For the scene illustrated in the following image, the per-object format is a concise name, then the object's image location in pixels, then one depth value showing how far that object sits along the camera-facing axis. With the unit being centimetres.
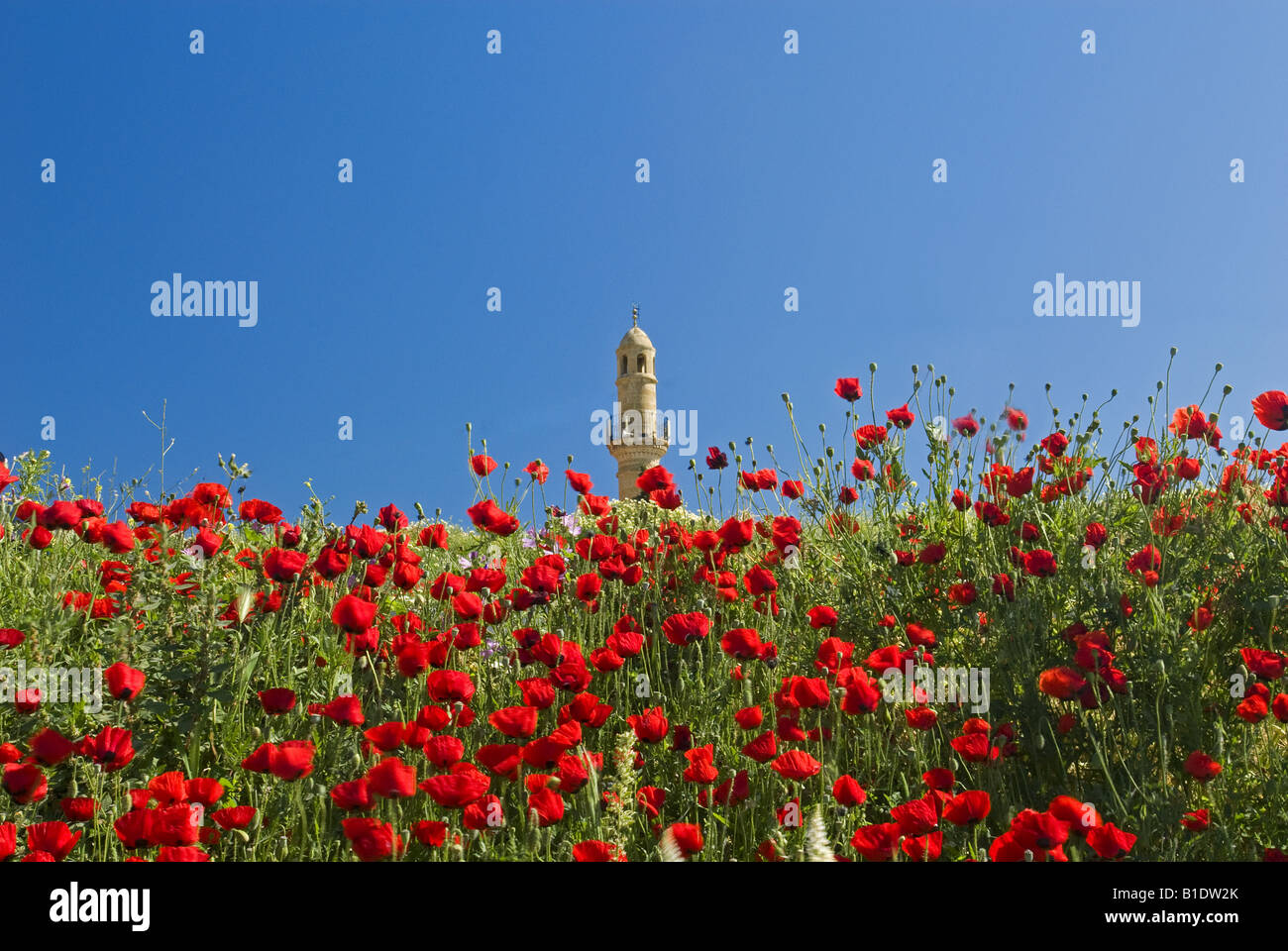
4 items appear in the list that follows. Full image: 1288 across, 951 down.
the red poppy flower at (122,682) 233
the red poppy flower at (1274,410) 360
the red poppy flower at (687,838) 188
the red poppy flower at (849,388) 445
